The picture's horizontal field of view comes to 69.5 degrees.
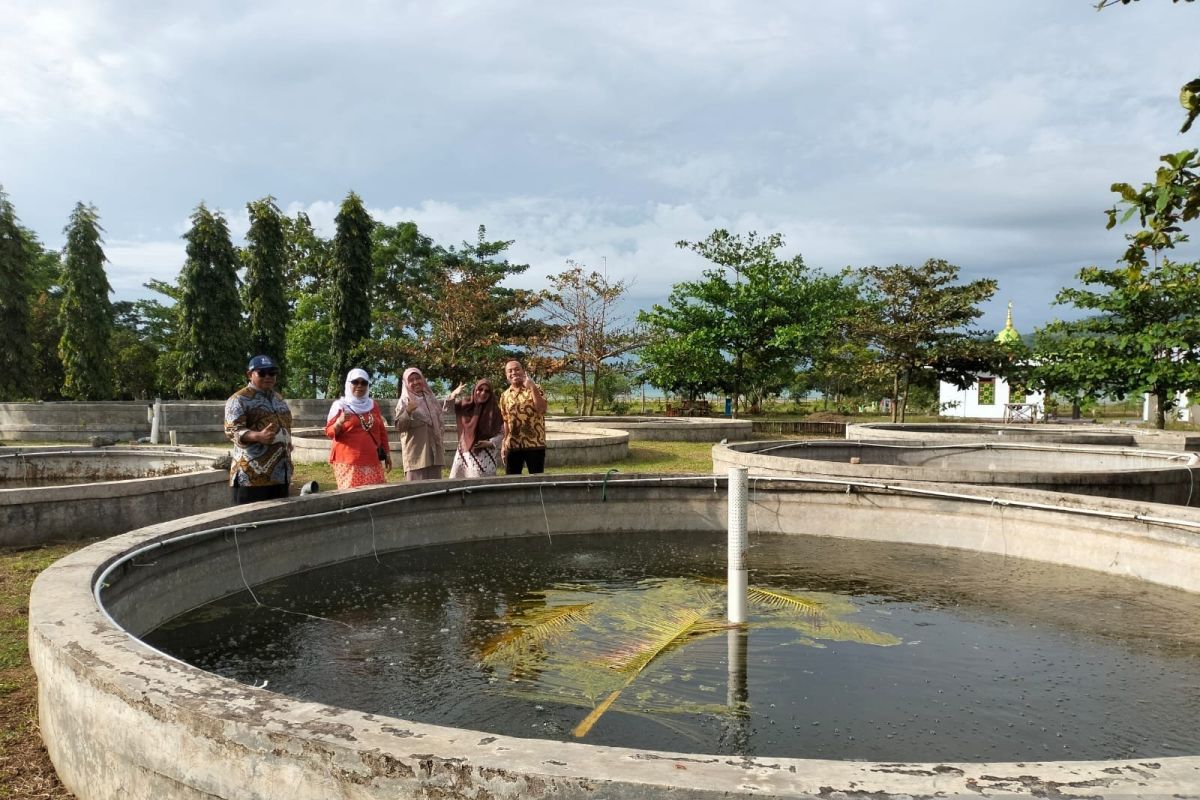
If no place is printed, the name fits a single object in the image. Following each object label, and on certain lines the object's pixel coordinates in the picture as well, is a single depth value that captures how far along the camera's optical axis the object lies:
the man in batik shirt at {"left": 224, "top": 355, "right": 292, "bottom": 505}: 6.11
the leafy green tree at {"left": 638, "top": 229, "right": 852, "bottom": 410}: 30.73
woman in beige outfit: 8.27
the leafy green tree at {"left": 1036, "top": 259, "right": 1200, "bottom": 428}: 22.94
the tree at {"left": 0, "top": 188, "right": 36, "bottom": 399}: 31.34
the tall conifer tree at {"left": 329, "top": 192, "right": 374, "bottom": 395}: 35.34
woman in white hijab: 7.18
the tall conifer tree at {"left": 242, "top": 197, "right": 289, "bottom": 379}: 36.62
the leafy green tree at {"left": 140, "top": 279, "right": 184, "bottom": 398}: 39.05
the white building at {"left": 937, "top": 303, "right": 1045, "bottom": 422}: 44.08
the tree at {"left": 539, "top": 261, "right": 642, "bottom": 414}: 32.34
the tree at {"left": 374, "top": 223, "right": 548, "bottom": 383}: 30.73
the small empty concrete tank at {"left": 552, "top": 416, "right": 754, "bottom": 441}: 20.33
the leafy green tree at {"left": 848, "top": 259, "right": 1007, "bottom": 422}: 28.97
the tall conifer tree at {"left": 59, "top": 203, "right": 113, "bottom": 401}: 32.75
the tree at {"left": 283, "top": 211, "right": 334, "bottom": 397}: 39.84
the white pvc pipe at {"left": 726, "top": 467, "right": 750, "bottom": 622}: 5.31
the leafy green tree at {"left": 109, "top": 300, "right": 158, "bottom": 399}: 39.31
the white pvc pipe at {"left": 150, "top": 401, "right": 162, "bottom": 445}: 19.95
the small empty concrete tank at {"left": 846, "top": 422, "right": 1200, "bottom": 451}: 14.38
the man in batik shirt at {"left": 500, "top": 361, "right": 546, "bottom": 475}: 8.95
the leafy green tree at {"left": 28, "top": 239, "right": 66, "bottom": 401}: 35.81
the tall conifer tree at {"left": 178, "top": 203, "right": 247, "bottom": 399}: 33.41
